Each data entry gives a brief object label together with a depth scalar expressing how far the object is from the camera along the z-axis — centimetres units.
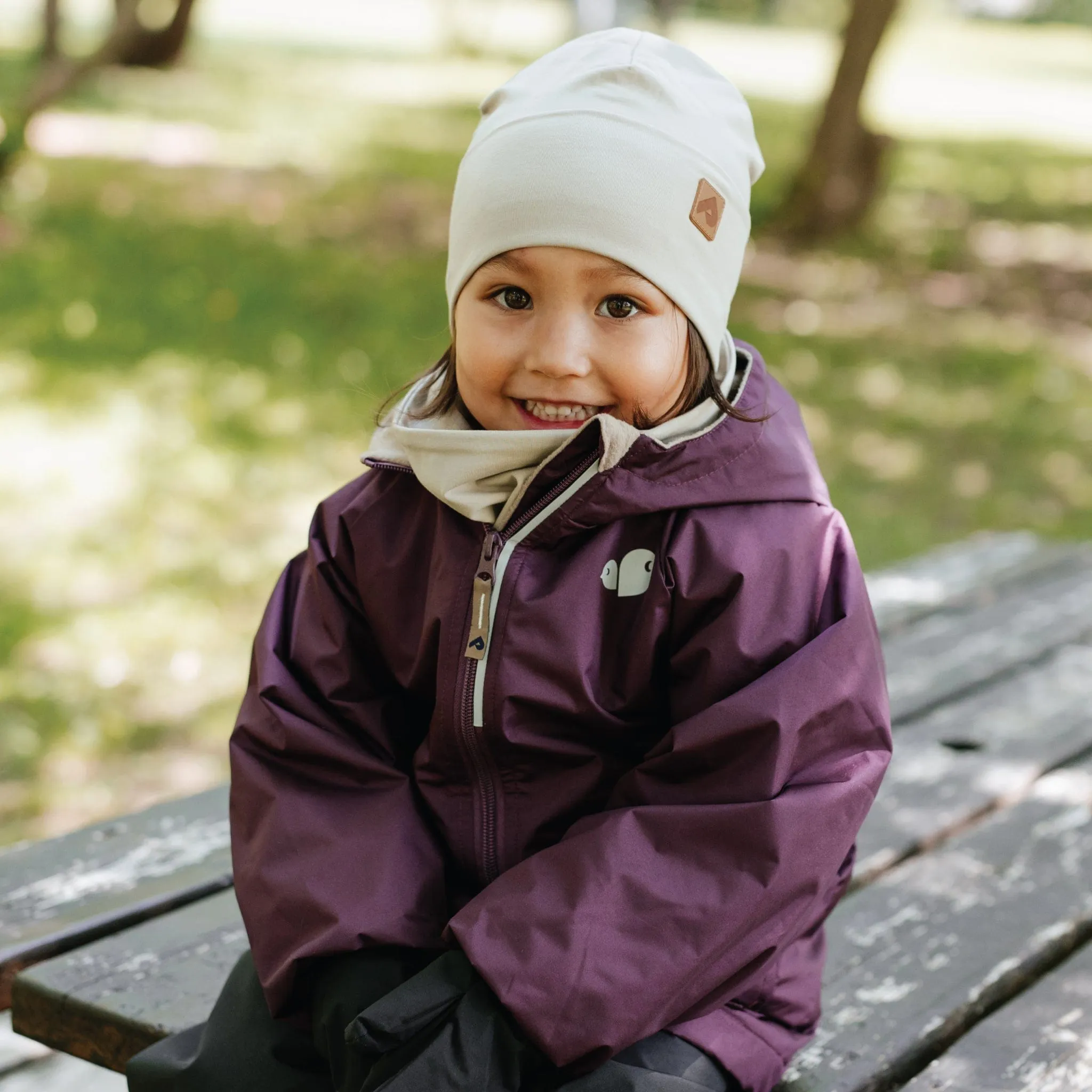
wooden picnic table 195
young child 168
